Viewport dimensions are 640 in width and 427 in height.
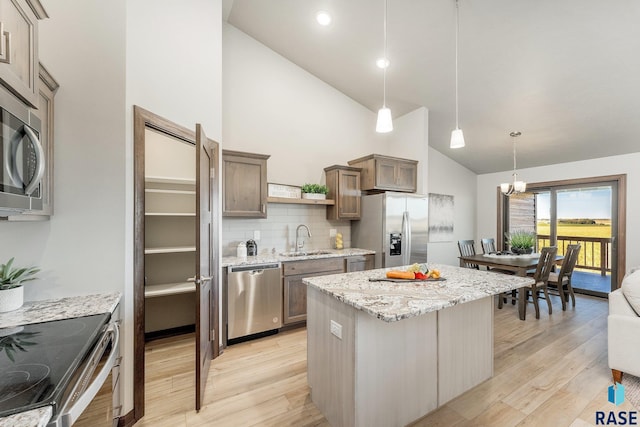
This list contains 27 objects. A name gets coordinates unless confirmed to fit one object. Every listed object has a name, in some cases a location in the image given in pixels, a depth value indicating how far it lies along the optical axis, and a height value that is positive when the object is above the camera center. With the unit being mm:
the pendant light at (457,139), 2475 +683
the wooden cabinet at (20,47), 1014 +675
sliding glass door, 4609 -180
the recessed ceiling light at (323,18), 3176 +2340
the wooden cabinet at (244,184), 3227 +347
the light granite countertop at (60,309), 1345 -537
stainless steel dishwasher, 2938 -985
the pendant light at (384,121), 2191 +751
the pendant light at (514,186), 4241 +428
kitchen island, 1574 -888
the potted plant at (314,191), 3980 +318
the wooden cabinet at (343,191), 4109 +329
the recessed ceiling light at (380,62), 3639 +2056
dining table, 3631 -731
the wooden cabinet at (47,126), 1493 +504
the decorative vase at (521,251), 4605 -654
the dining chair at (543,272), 3697 -843
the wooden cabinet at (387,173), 4094 +633
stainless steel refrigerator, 3955 -229
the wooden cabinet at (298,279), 3279 -823
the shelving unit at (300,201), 3684 +165
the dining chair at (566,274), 4027 -945
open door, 1861 -382
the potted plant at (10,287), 1410 -401
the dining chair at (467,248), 4727 -638
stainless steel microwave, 1088 +234
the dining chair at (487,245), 5040 -627
